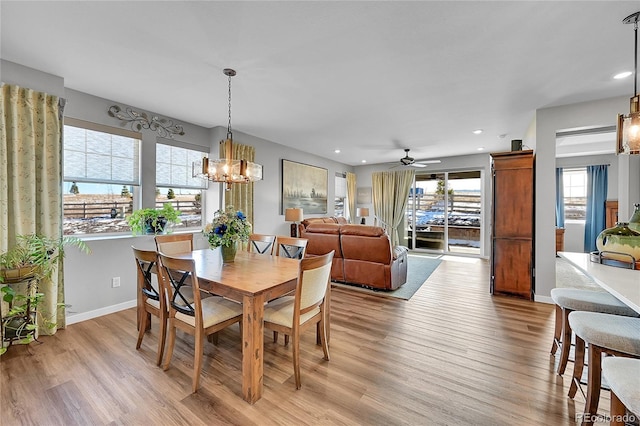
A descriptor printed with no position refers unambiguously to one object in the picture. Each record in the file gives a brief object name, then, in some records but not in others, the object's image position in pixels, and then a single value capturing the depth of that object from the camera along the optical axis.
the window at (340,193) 8.12
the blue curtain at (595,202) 6.49
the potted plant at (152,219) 3.53
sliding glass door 7.21
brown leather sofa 4.01
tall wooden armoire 3.76
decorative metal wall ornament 3.45
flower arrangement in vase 2.46
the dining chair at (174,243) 3.00
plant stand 2.43
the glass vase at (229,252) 2.54
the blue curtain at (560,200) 6.99
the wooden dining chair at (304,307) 1.93
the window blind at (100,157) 3.14
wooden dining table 1.79
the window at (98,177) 3.16
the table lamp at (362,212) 8.06
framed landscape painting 5.93
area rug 4.02
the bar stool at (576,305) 1.86
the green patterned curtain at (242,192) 4.51
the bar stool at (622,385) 1.04
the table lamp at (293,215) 5.52
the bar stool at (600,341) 1.40
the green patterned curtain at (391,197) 7.90
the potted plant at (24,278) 2.36
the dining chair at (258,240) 3.35
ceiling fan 6.04
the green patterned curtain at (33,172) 2.47
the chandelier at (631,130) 1.74
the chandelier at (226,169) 2.71
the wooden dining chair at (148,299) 2.17
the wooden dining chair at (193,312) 1.88
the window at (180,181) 4.04
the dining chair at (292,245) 2.99
